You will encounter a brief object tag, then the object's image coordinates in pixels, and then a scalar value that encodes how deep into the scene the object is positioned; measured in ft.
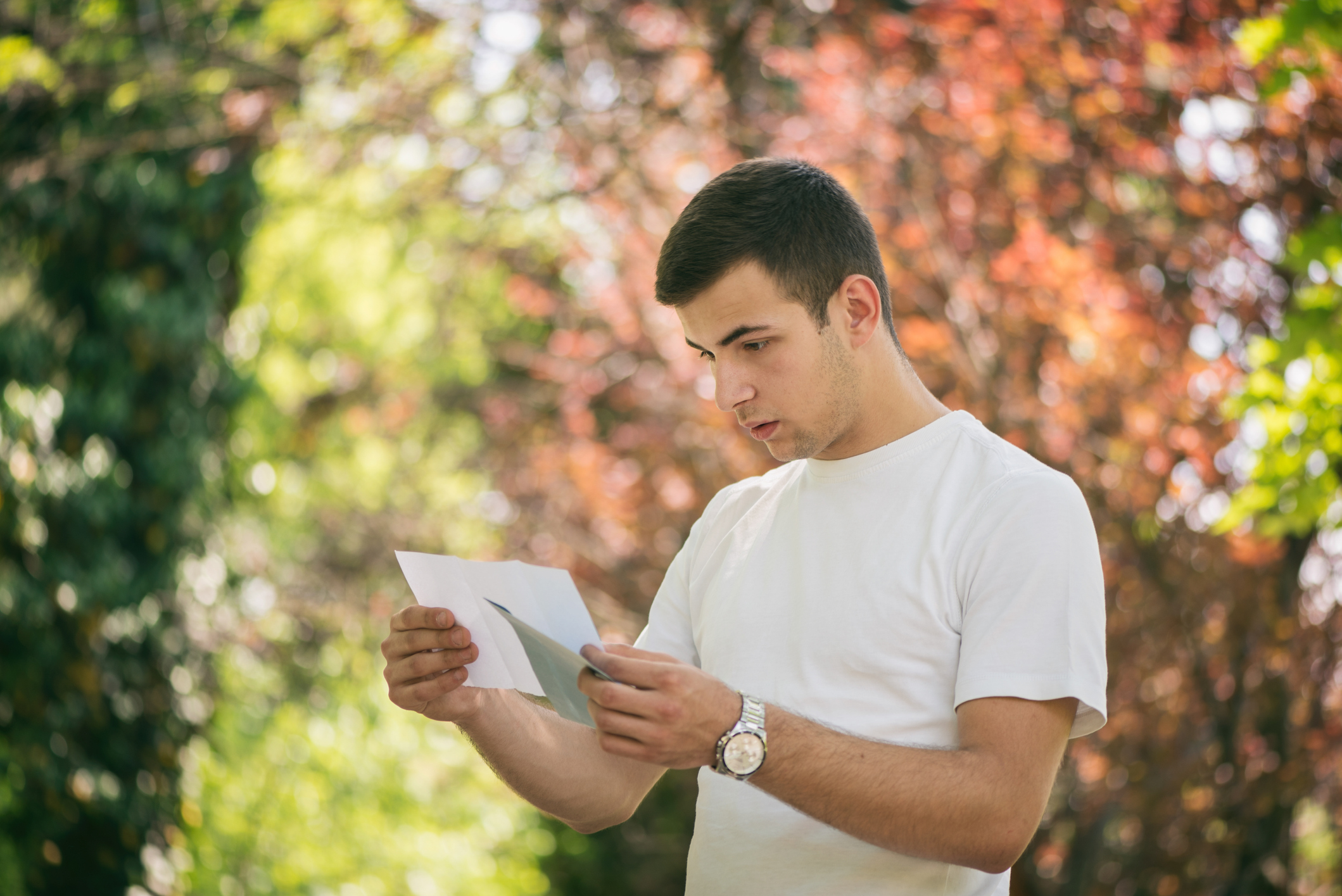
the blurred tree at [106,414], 14.97
